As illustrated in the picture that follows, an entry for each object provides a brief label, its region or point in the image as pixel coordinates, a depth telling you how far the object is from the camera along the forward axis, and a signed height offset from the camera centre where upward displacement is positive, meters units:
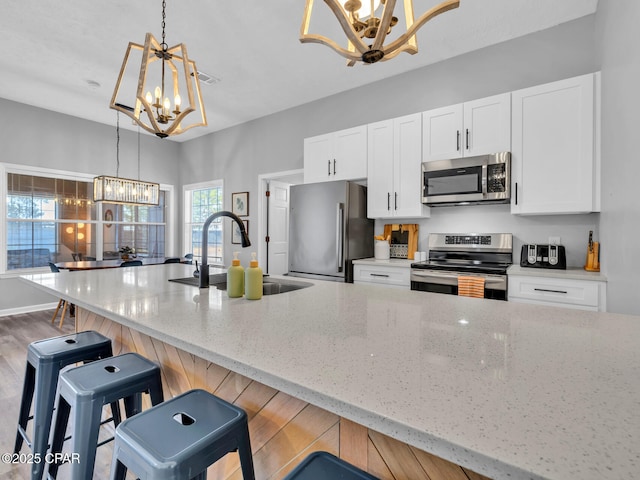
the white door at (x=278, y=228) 5.15 +0.16
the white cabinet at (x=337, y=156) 3.63 +0.96
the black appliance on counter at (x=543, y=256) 2.68 -0.15
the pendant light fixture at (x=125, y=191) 4.30 +0.64
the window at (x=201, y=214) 5.96 +0.46
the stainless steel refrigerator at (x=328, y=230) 3.46 +0.09
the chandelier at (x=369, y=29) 1.33 +0.91
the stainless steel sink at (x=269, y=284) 1.98 -0.29
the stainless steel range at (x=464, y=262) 2.57 -0.23
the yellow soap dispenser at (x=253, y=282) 1.46 -0.20
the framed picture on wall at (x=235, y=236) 5.49 +0.02
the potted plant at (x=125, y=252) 4.99 -0.24
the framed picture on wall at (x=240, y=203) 5.31 +0.57
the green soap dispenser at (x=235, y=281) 1.50 -0.20
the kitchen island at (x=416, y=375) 0.50 -0.30
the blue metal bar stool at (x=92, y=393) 1.13 -0.58
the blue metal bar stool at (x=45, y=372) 1.49 -0.64
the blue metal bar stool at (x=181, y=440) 0.81 -0.54
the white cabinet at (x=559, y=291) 2.22 -0.38
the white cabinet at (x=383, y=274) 3.11 -0.36
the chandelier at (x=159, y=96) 1.94 +0.95
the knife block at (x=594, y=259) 2.54 -0.16
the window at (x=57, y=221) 4.68 +0.24
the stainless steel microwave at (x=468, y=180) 2.80 +0.54
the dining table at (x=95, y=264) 4.11 -0.38
